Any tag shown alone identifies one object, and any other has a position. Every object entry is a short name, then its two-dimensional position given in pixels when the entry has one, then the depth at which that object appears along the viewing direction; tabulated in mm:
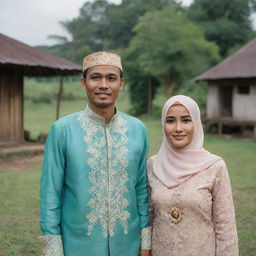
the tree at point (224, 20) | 35469
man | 2334
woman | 2375
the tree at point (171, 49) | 20406
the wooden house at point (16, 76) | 10516
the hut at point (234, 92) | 14805
